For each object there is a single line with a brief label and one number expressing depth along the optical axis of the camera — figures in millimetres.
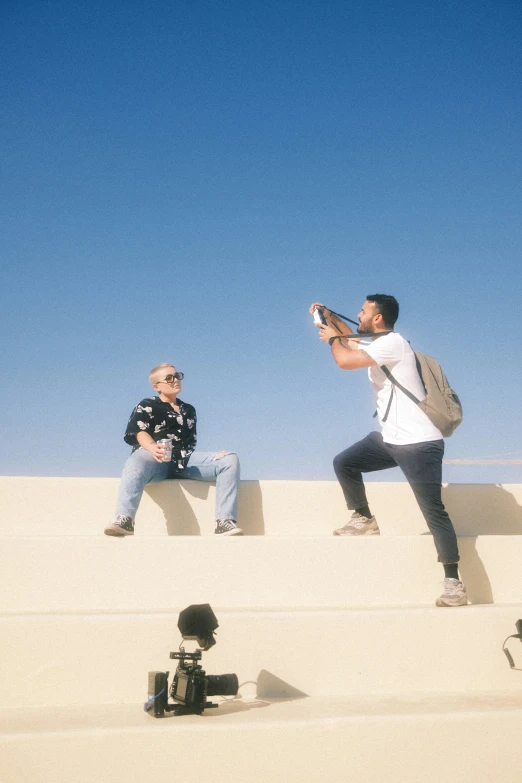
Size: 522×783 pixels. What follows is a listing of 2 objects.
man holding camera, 2936
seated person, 3484
